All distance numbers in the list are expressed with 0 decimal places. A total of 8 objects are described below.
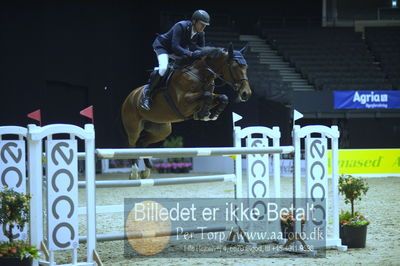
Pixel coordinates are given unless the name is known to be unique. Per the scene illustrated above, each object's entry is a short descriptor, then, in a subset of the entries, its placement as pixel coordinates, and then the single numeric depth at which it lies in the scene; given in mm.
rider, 11466
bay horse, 11187
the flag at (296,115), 10674
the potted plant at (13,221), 7230
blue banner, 30719
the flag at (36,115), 11148
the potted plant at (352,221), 9695
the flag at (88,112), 11127
